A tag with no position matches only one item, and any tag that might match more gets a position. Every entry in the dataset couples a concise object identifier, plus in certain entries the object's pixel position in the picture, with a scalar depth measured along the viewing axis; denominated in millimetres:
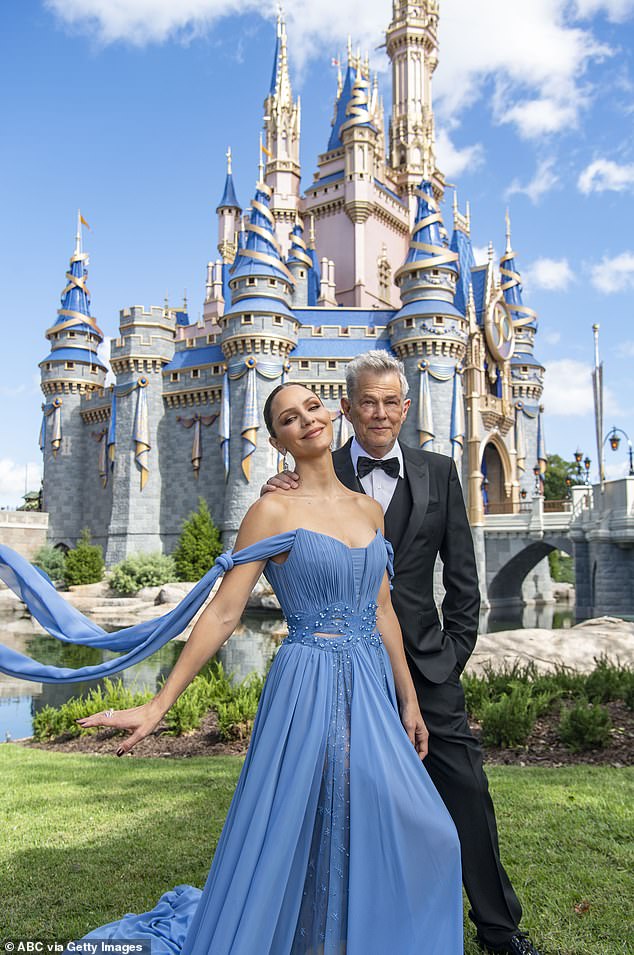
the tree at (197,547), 27391
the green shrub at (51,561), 29031
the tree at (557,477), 47656
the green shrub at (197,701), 6859
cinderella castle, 27734
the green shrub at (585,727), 5773
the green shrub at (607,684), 6789
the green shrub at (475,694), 6617
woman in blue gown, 1991
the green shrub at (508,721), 5973
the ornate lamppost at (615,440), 22844
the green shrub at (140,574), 26250
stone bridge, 18188
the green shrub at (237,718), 6543
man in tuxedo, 2668
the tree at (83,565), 27922
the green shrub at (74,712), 7176
